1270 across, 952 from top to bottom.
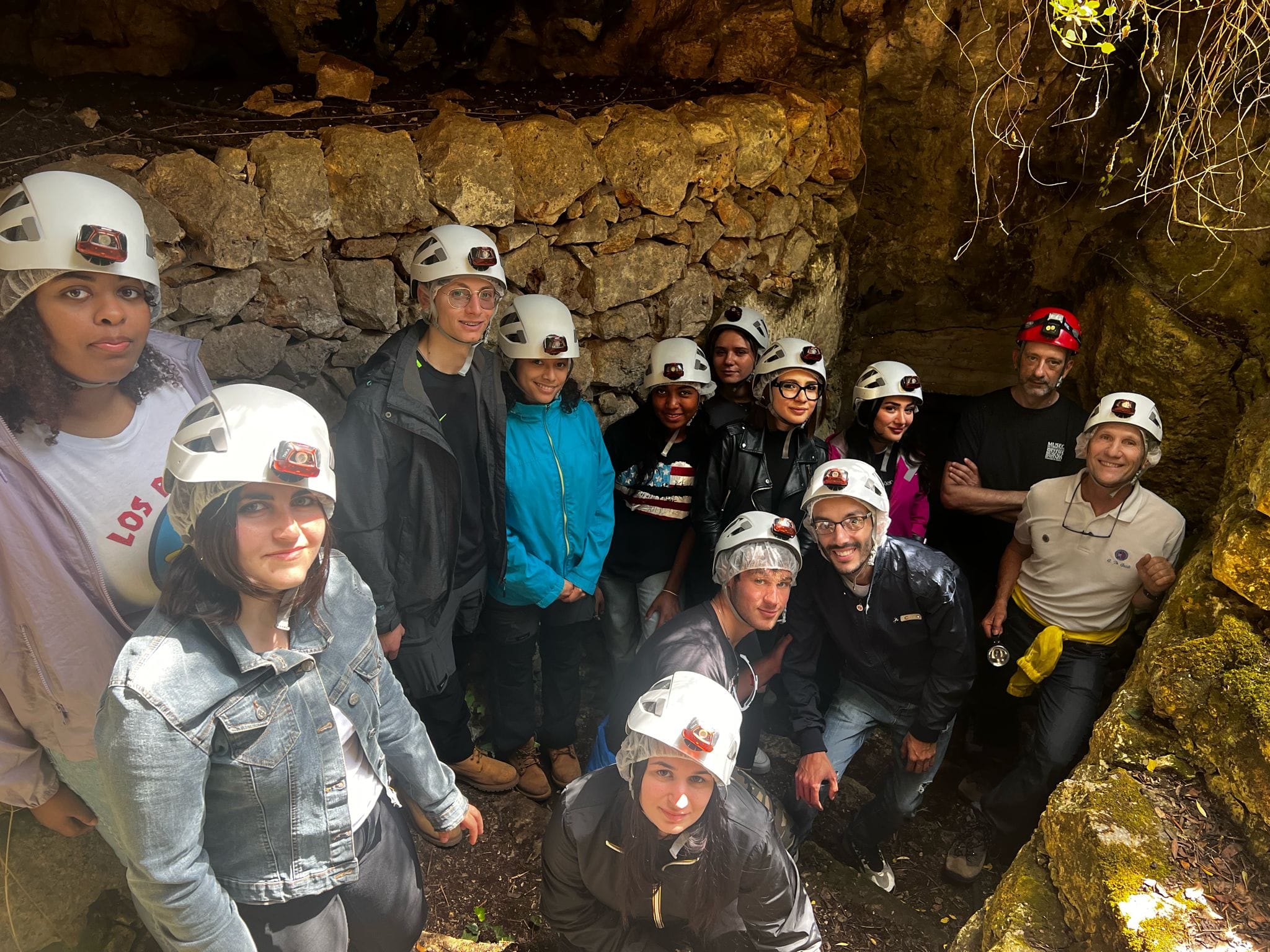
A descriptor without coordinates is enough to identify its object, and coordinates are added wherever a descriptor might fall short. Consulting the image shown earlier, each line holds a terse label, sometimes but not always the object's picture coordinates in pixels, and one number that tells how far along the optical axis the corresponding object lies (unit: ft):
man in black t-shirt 12.75
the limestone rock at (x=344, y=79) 12.23
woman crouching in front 7.58
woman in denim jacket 5.54
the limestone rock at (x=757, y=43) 15.14
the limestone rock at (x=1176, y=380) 13.99
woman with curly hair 6.33
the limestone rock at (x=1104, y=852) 6.60
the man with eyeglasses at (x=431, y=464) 9.34
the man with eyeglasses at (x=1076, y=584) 10.91
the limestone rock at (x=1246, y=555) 8.16
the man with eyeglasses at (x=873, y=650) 10.38
